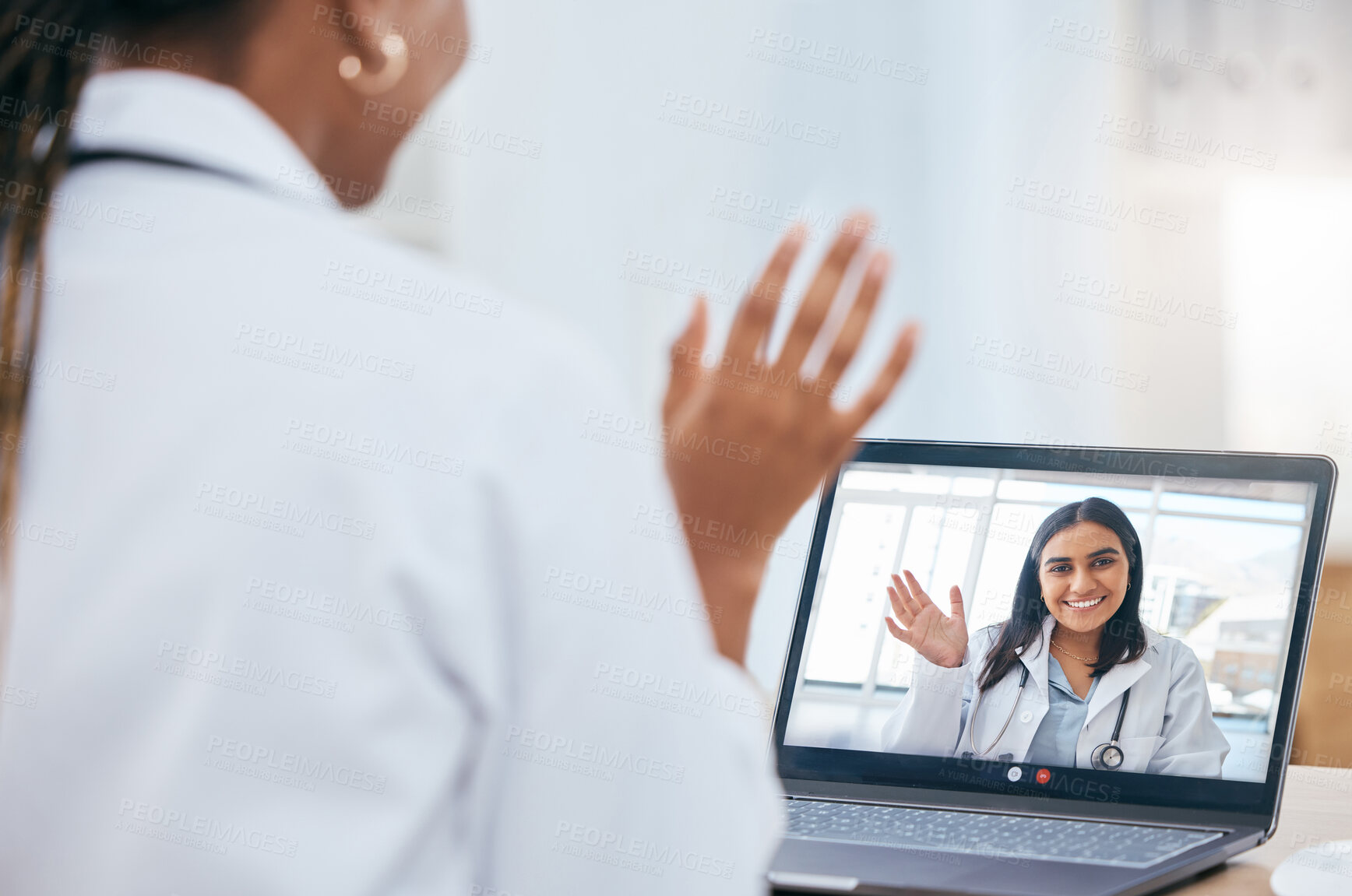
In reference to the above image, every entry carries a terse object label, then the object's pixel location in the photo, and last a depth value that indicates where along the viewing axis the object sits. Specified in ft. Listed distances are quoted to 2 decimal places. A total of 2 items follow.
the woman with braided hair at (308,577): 6.11
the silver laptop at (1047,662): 7.38
